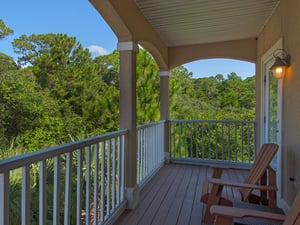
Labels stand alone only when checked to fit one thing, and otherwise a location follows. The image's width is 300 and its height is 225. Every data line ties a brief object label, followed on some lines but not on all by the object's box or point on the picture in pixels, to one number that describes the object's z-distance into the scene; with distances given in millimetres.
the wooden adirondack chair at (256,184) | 2202
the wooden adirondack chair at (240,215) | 1440
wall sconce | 2758
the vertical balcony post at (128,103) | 2941
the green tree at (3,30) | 12385
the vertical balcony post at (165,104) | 5277
